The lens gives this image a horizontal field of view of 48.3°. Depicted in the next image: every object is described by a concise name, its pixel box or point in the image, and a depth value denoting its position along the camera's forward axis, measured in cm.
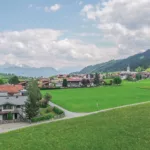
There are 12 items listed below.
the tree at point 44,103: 4944
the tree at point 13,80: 10710
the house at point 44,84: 9970
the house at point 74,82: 11123
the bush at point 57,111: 3931
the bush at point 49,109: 4396
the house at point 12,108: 4113
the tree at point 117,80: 10341
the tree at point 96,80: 10517
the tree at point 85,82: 10510
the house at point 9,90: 6279
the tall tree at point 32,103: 3720
